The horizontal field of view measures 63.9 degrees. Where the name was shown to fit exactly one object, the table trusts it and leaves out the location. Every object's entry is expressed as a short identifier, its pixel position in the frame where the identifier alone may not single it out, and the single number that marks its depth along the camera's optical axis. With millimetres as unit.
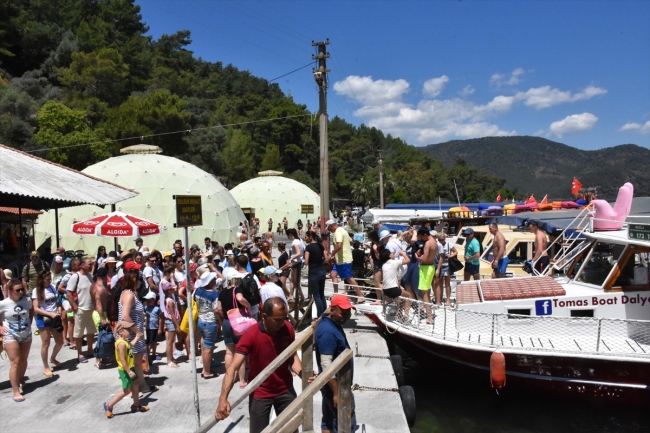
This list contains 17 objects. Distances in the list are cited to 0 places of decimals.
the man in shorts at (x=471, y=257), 11644
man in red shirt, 4465
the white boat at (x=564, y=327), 8094
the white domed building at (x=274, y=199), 47344
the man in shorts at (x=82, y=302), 8375
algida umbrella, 13633
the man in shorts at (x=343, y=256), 10851
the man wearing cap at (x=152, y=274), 8617
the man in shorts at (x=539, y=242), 11469
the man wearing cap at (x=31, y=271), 11164
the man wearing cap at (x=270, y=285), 6996
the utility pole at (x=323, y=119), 15992
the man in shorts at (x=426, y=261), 9227
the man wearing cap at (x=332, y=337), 4656
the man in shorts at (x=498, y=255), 11798
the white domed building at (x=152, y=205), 25719
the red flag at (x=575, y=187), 22453
